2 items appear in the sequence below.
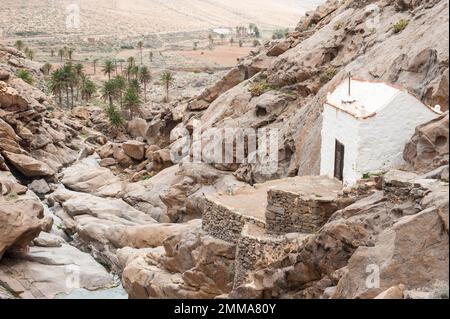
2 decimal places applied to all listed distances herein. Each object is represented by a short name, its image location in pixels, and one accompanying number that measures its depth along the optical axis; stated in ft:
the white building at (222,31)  606.87
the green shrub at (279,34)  510.42
